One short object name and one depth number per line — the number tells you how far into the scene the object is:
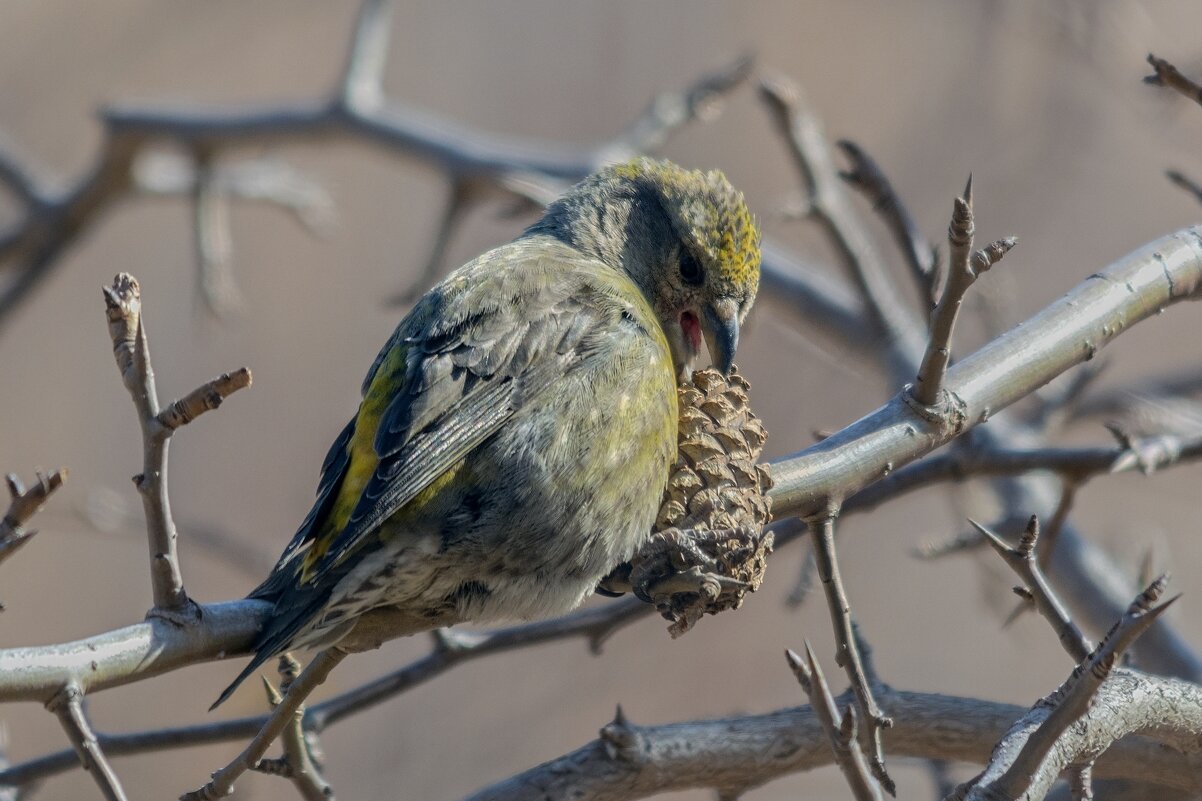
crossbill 5.16
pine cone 5.15
